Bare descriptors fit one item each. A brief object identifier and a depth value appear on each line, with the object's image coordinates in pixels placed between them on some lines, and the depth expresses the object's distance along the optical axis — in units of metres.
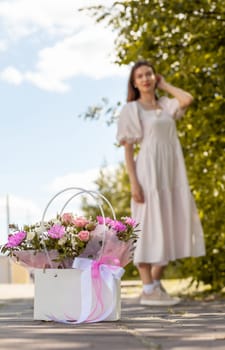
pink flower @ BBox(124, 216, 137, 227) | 4.79
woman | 7.11
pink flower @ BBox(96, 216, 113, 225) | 4.79
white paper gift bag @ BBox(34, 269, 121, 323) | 4.62
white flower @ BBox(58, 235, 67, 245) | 4.66
